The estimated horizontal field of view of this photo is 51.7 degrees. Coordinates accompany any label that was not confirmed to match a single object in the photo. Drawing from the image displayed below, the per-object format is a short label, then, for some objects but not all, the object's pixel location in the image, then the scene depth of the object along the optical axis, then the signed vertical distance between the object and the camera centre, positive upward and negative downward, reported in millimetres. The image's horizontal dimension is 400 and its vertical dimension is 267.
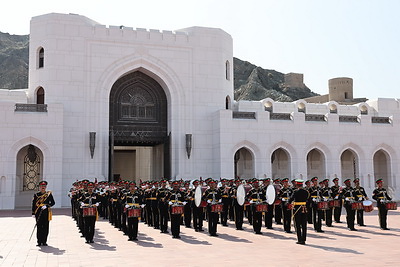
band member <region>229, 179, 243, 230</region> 14414 -1588
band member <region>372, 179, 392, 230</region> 13984 -1099
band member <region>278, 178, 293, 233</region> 13430 -1100
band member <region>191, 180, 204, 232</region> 14109 -1616
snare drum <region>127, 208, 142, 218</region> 11999 -1214
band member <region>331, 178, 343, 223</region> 15380 -847
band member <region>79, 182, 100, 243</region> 11680 -999
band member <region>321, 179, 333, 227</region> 14727 -1035
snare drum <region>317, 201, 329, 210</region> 13836 -1207
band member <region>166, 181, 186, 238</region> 12562 -963
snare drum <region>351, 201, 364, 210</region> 14267 -1257
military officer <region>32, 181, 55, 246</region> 11367 -1100
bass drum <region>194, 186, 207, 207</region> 13395 -828
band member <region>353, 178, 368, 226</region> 14508 -979
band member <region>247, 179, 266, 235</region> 13375 -996
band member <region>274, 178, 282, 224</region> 15734 -1601
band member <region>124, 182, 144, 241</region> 12078 -998
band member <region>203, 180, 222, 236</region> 12989 -992
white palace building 23609 +3180
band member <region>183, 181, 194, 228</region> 14664 -1340
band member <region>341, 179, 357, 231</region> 13905 -1084
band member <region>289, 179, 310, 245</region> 11164 -1119
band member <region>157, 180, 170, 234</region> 13523 -1216
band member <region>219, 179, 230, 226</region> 15417 -1175
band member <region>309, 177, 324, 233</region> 13438 -1152
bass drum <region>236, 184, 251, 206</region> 14126 -858
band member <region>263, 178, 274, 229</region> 14266 -1611
